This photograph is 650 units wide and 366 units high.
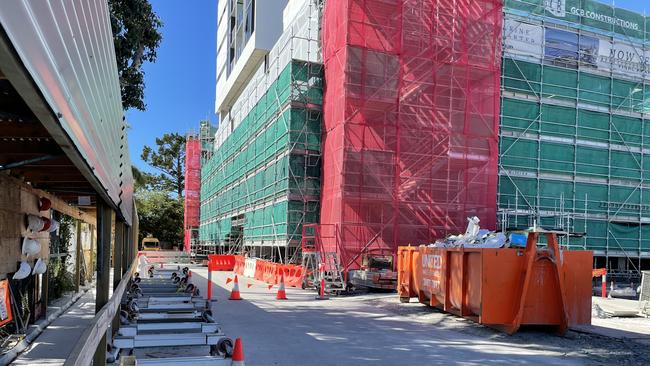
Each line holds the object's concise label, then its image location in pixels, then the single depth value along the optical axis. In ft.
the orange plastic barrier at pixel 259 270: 80.33
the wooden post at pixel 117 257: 25.66
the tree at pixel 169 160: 238.07
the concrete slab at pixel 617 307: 47.09
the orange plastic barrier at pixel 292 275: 67.97
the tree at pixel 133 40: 40.73
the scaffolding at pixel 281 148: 83.25
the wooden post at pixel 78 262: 50.19
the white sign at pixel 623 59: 96.58
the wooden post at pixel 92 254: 70.49
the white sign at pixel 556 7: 93.05
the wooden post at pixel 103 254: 17.66
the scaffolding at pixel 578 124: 91.30
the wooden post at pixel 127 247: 34.57
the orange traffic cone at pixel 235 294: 54.32
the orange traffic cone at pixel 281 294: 55.57
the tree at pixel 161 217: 203.51
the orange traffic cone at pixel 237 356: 20.86
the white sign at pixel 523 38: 91.20
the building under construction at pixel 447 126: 74.43
